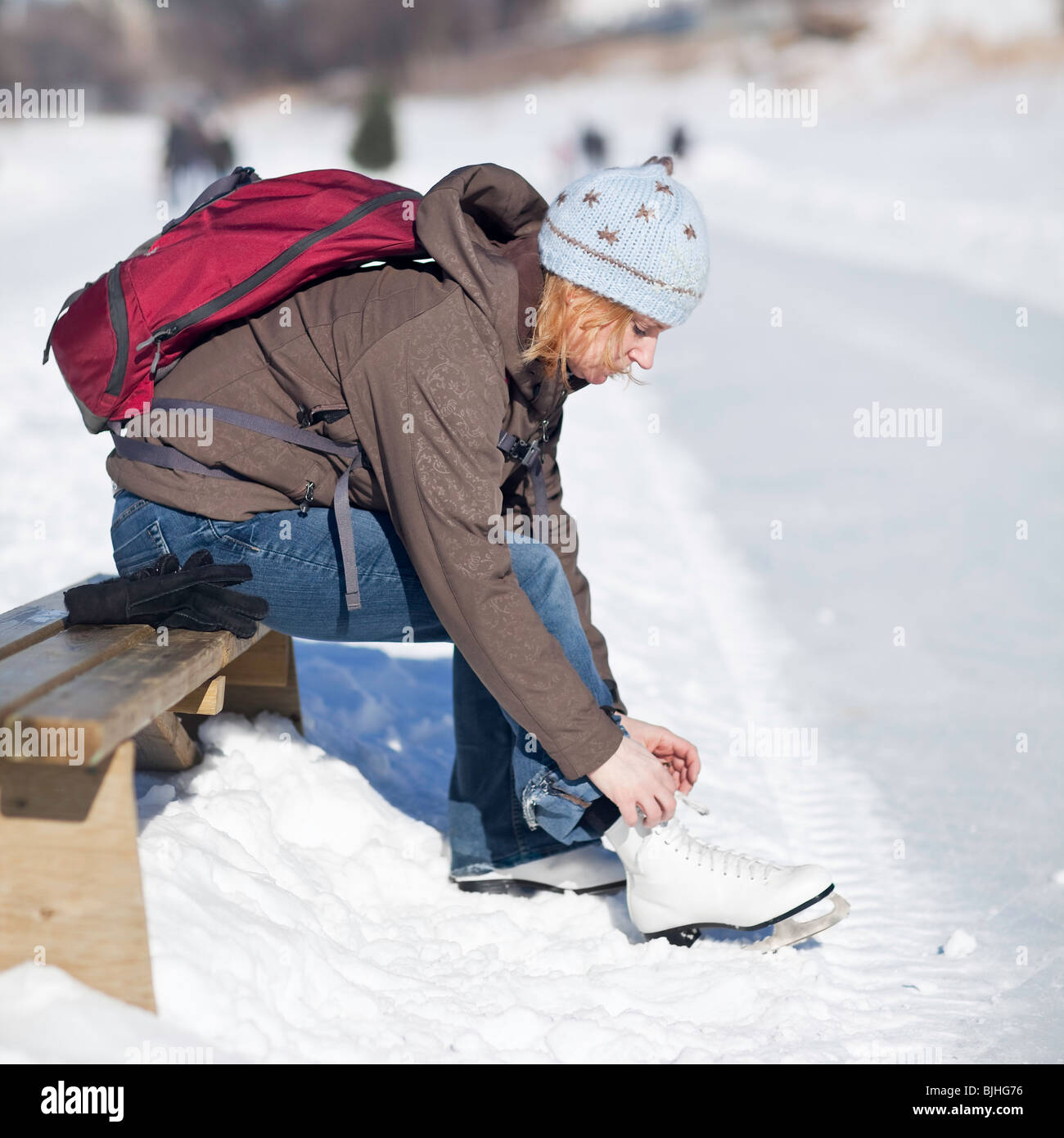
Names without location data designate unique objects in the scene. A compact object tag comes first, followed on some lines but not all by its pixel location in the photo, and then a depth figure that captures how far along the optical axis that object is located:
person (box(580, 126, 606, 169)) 26.25
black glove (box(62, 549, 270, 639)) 2.03
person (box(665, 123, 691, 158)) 26.23
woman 1.85
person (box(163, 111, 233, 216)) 18.06
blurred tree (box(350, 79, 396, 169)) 25.16
